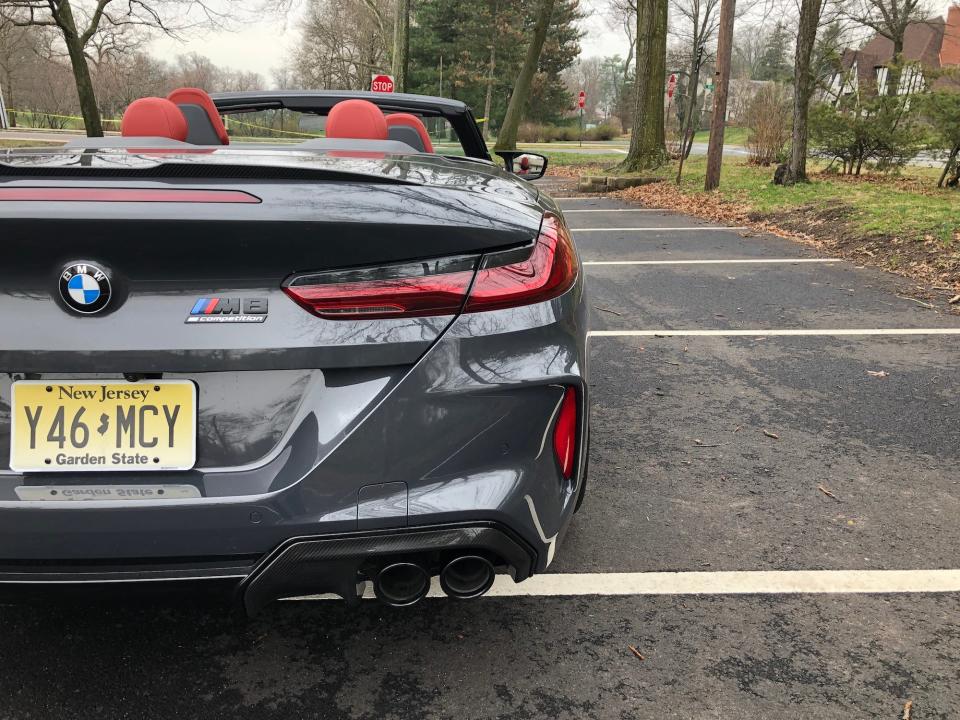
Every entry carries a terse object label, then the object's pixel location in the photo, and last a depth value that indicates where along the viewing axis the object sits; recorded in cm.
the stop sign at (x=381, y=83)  2009
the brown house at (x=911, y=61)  1452
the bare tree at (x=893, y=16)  3108
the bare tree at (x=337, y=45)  5394
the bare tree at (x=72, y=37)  2444
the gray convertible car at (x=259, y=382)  156
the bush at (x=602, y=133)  5156
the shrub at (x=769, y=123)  1914
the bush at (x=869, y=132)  1498
